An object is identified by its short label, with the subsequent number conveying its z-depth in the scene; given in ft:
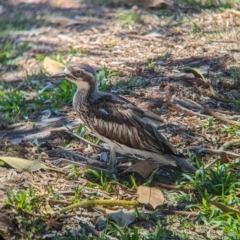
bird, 41.93
